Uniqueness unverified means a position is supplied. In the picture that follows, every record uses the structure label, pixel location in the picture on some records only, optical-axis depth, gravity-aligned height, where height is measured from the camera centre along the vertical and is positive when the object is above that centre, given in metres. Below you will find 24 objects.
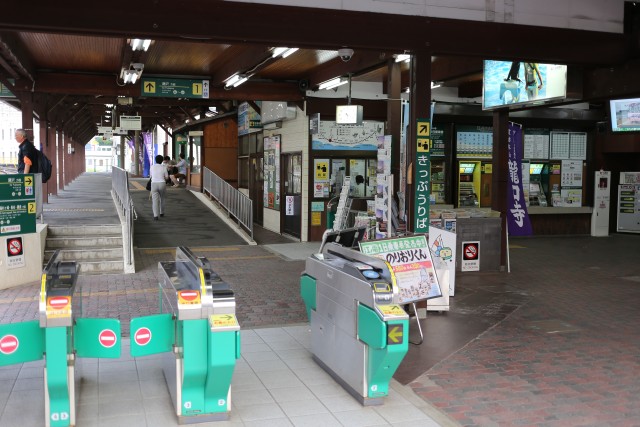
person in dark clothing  10.40 +0.17
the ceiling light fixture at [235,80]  11.91 +1.73
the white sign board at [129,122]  21.06 +1.49
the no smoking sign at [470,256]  10.32 -1.44
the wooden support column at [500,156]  10.84 +0.23
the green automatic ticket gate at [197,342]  4.10 -1.20
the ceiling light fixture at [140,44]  9.16 +1.84
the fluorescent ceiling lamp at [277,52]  9.76 +1.84
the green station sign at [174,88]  13.05 +1.67
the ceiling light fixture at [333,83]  12.33 +1.73
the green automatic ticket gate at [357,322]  4.30 -1.15
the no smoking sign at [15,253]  8.96 -1.27
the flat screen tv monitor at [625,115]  12.62 +1.13
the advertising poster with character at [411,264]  6.24 -0.98
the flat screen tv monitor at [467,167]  15.21 +0.05
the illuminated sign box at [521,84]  8.86 +1.31
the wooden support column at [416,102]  7.26 +0.78
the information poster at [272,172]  15.47 -0.12
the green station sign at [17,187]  8.99 -0.32
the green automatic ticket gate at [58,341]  3.96 -1.17
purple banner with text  12.44 -0.65
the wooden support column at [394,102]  9.12 +0.97
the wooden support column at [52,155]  18.52 +0.30
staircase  10.04 -1.38
